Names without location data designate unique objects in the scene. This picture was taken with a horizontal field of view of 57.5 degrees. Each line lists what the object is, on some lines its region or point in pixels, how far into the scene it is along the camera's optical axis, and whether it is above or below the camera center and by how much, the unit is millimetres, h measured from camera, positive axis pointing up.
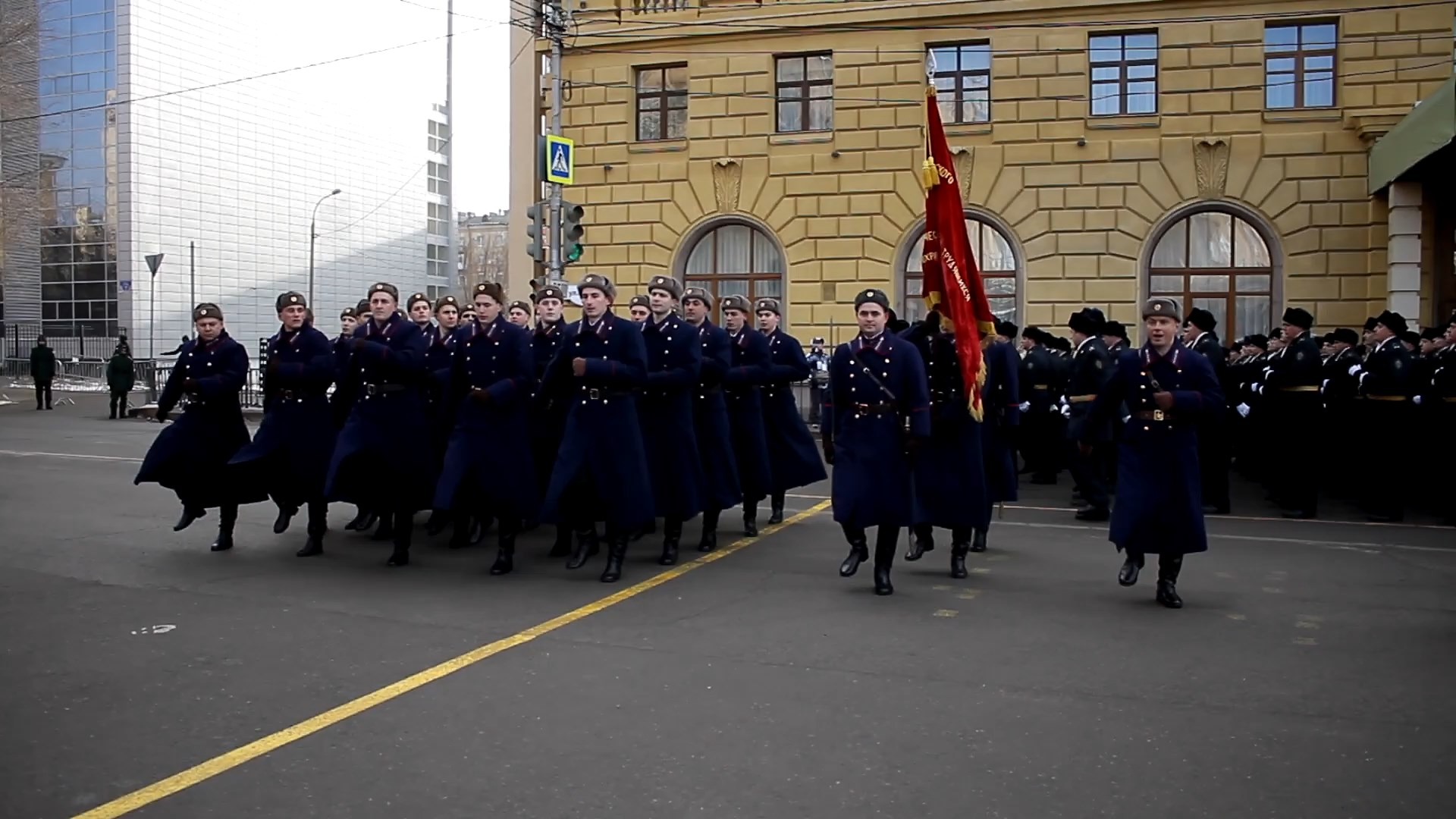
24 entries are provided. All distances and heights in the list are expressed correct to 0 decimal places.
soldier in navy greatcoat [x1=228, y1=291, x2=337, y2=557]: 10250 -322
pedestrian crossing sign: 19562 +3310
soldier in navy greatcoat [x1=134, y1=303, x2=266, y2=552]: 10375 -402
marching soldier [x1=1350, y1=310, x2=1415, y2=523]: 12828 -213
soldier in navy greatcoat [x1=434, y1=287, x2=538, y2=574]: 9328 -362
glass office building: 52500 +9232
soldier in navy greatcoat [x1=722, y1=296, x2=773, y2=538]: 11516 -214
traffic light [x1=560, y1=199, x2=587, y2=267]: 19641 +2253
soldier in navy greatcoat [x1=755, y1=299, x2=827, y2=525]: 11977 -384
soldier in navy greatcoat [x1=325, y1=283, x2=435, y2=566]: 9664 -353
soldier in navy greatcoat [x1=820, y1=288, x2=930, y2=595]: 8602 -296
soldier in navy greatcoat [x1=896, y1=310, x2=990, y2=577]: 9297 -624
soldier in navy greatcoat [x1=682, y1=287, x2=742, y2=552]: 10625 -407
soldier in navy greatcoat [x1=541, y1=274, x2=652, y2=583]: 9016 -347
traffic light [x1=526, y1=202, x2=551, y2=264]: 19453 +2271
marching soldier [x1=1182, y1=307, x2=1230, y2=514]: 13188 -648
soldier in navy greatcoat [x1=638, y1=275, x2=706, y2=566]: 9859 -283
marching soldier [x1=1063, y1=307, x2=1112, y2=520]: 12414 -34
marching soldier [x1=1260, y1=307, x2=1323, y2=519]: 13008 -189
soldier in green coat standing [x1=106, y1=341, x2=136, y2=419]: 28156 +142
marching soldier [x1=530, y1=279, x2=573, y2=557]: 10375 -191
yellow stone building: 23438 +4464
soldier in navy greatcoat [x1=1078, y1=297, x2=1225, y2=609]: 8312 -417
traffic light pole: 21000 +5282
